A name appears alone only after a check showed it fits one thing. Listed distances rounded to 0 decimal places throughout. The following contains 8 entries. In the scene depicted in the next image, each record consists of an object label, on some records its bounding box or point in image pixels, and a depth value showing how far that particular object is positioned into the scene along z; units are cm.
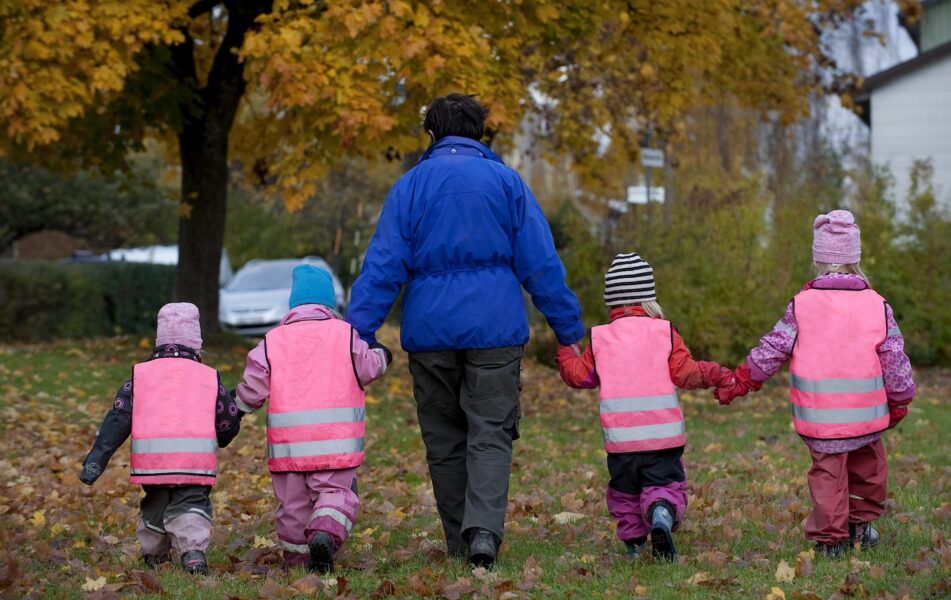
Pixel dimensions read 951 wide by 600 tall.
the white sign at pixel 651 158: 3369
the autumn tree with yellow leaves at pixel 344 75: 2505
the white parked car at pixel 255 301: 5103
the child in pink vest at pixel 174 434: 1157
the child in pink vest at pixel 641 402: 1149
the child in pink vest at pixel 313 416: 1137
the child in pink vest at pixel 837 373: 1135
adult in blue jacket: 1133
